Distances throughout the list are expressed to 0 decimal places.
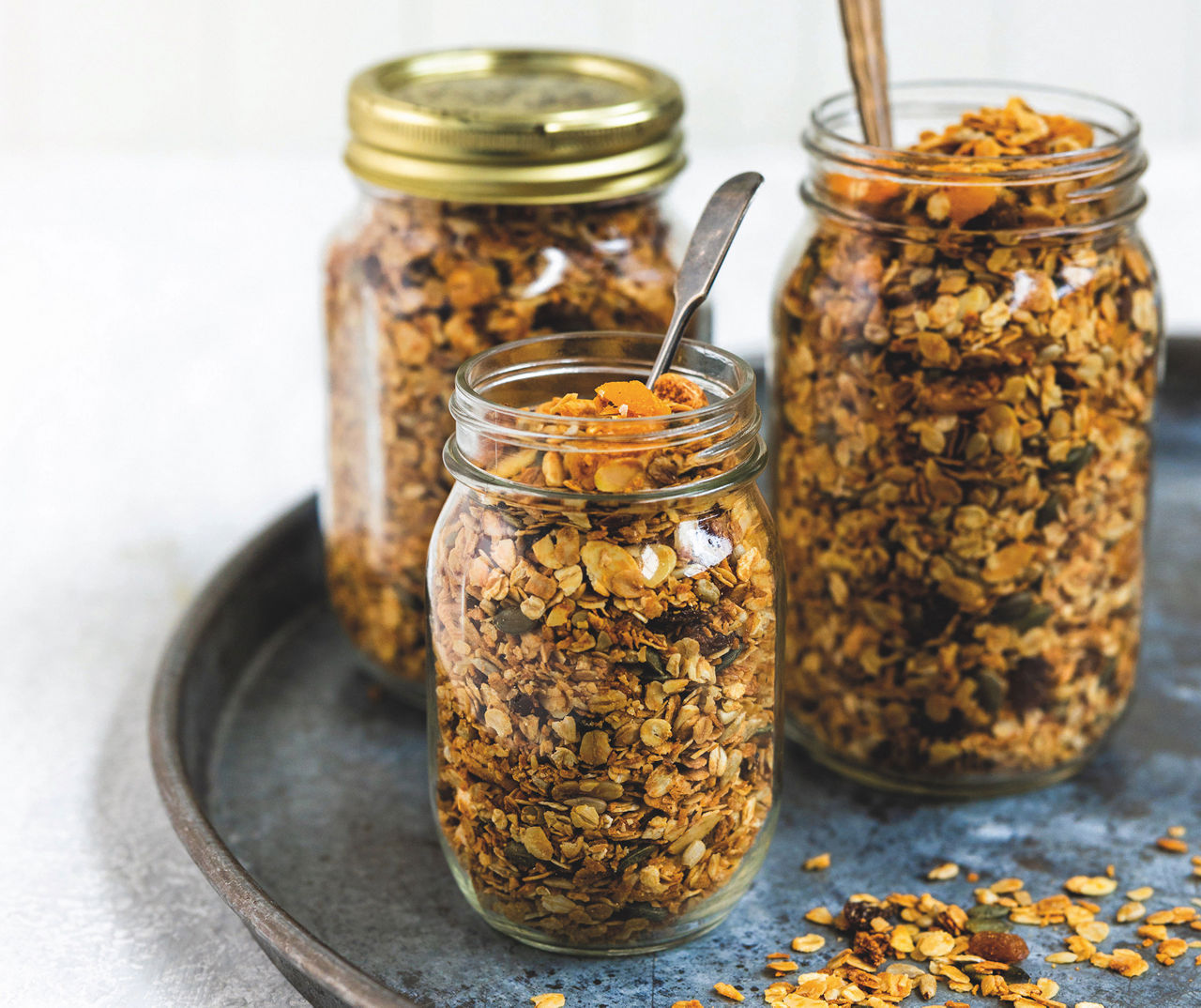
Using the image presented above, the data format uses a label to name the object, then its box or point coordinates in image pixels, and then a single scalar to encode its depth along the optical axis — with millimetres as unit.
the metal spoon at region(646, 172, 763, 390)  757
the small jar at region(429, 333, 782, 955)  727
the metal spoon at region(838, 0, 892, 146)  806
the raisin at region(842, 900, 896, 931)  768
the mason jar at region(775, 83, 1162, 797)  777
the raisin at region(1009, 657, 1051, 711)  806
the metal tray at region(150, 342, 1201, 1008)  752
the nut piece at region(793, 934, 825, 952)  764
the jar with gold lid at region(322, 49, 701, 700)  810
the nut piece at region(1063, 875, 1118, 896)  781
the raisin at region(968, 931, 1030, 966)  756
